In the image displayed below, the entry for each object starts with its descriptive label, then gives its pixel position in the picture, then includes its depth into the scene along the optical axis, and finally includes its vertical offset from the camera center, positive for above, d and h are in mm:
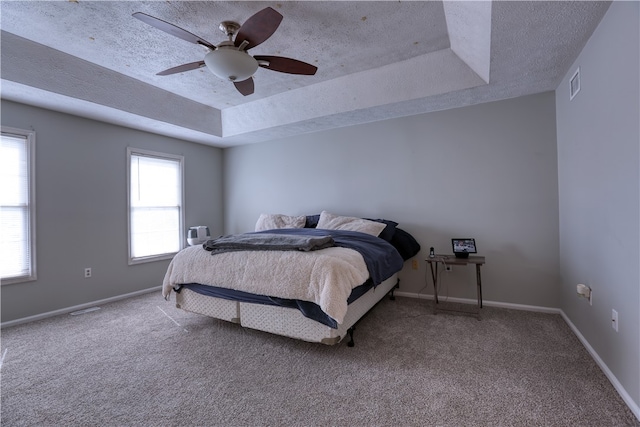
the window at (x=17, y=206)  2826 +153
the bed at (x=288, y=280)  2004 -519
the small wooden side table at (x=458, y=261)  2809 -496
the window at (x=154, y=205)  3908 +193
